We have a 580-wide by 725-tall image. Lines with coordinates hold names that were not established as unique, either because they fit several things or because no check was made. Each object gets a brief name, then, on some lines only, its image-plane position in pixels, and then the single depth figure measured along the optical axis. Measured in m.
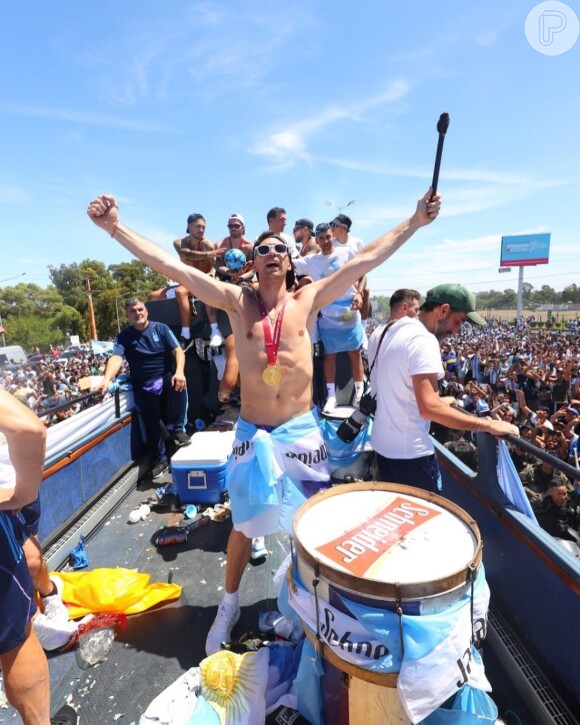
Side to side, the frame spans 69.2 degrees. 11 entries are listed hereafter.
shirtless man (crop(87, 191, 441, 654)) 2.21
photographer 2.14
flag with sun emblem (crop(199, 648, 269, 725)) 1.73
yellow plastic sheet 2.56
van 28.74
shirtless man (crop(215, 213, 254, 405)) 3.93
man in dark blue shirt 4.39
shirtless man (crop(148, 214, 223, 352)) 5.38
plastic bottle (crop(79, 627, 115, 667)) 2.29
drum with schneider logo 1.24
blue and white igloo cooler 3.76
